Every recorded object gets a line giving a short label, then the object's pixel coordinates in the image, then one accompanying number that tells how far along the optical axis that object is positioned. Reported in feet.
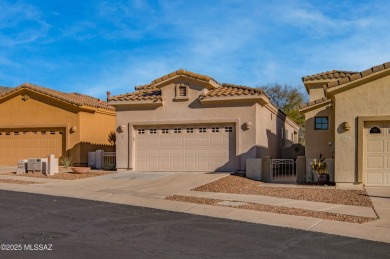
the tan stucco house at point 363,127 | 54.03
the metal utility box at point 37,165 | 73.00
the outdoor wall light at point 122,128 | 74.84
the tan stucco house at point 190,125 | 69.31
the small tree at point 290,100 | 152.25
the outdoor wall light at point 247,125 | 68.49
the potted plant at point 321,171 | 57.52
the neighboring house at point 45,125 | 84.33
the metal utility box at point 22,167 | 74.17
